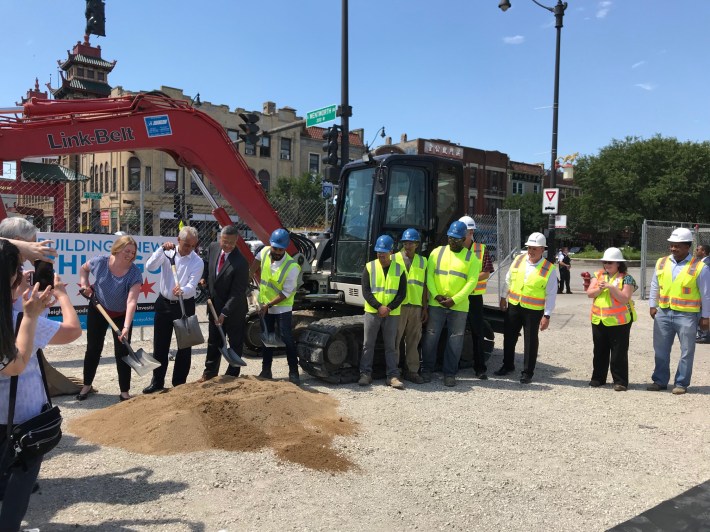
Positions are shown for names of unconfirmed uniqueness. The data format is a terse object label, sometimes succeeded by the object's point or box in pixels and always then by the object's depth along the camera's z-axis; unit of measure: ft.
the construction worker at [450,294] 22.17
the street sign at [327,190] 39.14
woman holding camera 8.09
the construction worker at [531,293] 23.17
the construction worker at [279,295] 20.80
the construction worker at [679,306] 22.00
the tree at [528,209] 188.17
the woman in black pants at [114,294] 18.49
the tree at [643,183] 142.61
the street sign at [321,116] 39.88
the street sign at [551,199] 45.19
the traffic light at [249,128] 34.35
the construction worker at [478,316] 23.85
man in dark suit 20.01
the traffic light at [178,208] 35.43
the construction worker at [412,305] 22.20
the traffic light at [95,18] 32.35
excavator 20.68
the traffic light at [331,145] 35.91
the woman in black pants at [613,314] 22.18
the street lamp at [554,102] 44.75
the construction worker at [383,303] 21.33
